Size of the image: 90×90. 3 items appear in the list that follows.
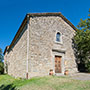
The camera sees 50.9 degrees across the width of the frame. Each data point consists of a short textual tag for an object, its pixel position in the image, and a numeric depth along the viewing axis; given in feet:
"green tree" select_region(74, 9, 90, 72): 37.57
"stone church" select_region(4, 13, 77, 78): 27.22
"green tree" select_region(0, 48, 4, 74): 59.82
